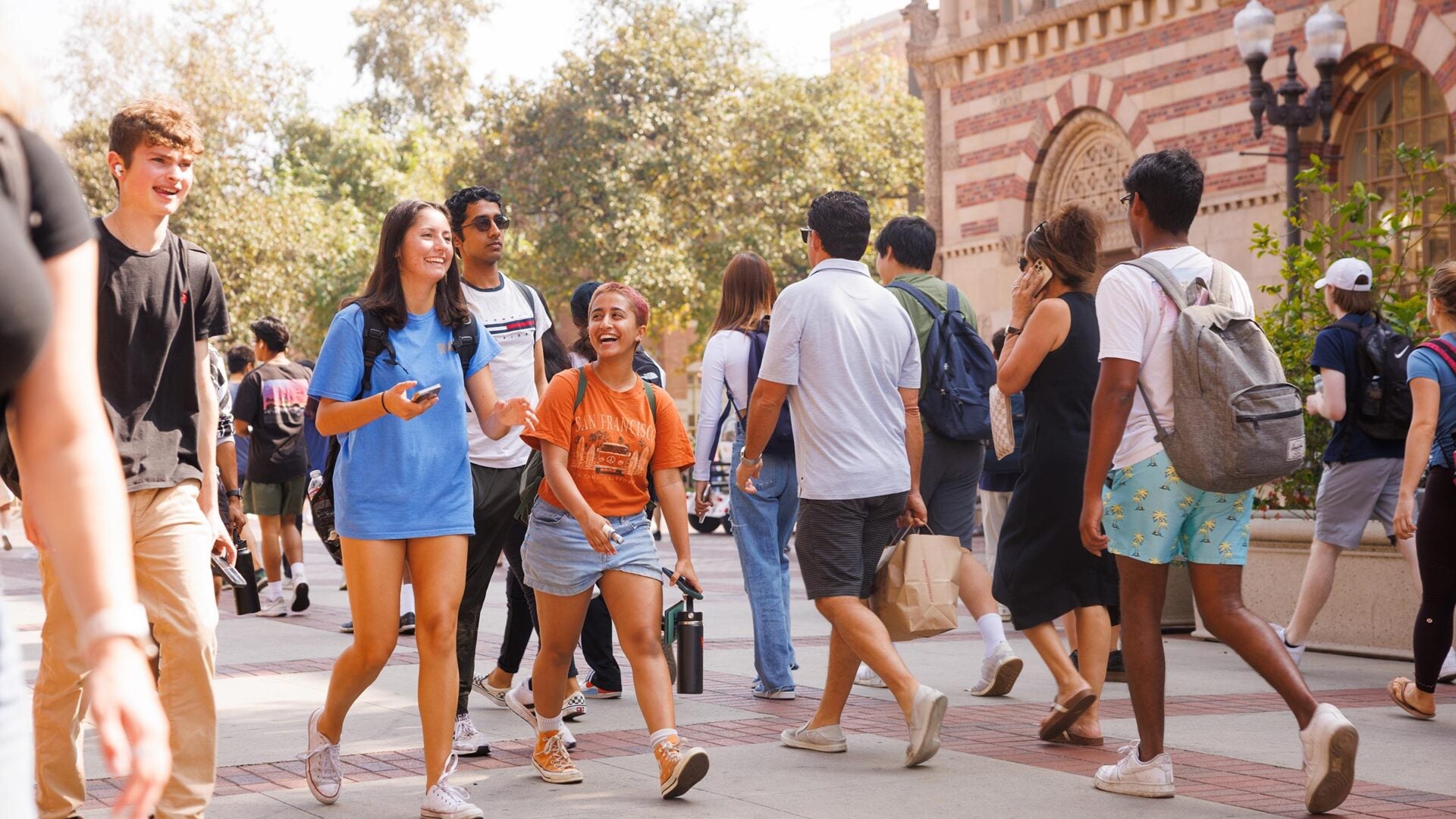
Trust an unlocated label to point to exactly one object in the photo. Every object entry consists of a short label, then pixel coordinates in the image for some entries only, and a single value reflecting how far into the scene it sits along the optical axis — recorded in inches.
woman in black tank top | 244.5
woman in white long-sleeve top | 288.5
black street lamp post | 550.0
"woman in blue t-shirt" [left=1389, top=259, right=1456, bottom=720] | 260.8
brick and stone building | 631.8
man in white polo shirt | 231.0
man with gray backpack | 195.8
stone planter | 348.8
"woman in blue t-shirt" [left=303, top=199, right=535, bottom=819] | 191.8
